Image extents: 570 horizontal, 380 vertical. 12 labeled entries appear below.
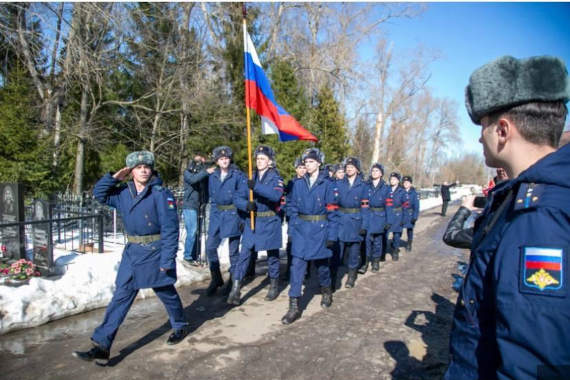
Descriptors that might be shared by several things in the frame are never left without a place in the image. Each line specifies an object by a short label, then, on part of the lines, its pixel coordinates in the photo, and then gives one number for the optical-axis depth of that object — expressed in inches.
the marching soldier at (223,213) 241.0
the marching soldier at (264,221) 218.5
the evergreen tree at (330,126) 807.1
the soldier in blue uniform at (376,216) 319.6
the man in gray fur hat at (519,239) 42.1
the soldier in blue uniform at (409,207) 391.5
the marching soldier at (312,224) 202.8
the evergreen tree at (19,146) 377.1
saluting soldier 151.7
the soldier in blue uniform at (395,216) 362.9
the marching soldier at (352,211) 270.5
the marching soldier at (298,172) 280.7
